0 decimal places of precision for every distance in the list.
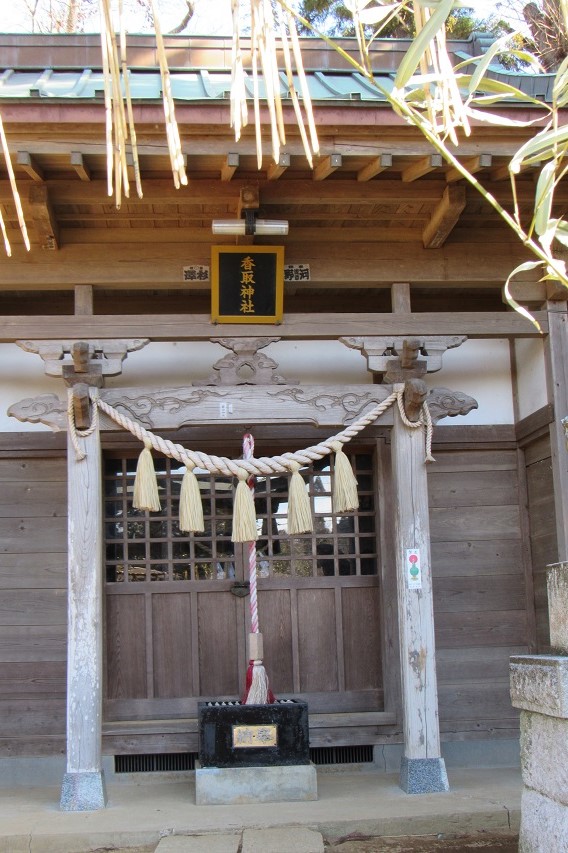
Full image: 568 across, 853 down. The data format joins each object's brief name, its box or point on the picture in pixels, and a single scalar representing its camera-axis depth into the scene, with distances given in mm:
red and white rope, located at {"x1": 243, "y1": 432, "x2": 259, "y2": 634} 6184
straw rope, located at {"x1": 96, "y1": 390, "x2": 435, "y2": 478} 5930
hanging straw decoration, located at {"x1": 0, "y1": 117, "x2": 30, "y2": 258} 2420
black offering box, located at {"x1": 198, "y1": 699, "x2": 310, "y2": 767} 5805
